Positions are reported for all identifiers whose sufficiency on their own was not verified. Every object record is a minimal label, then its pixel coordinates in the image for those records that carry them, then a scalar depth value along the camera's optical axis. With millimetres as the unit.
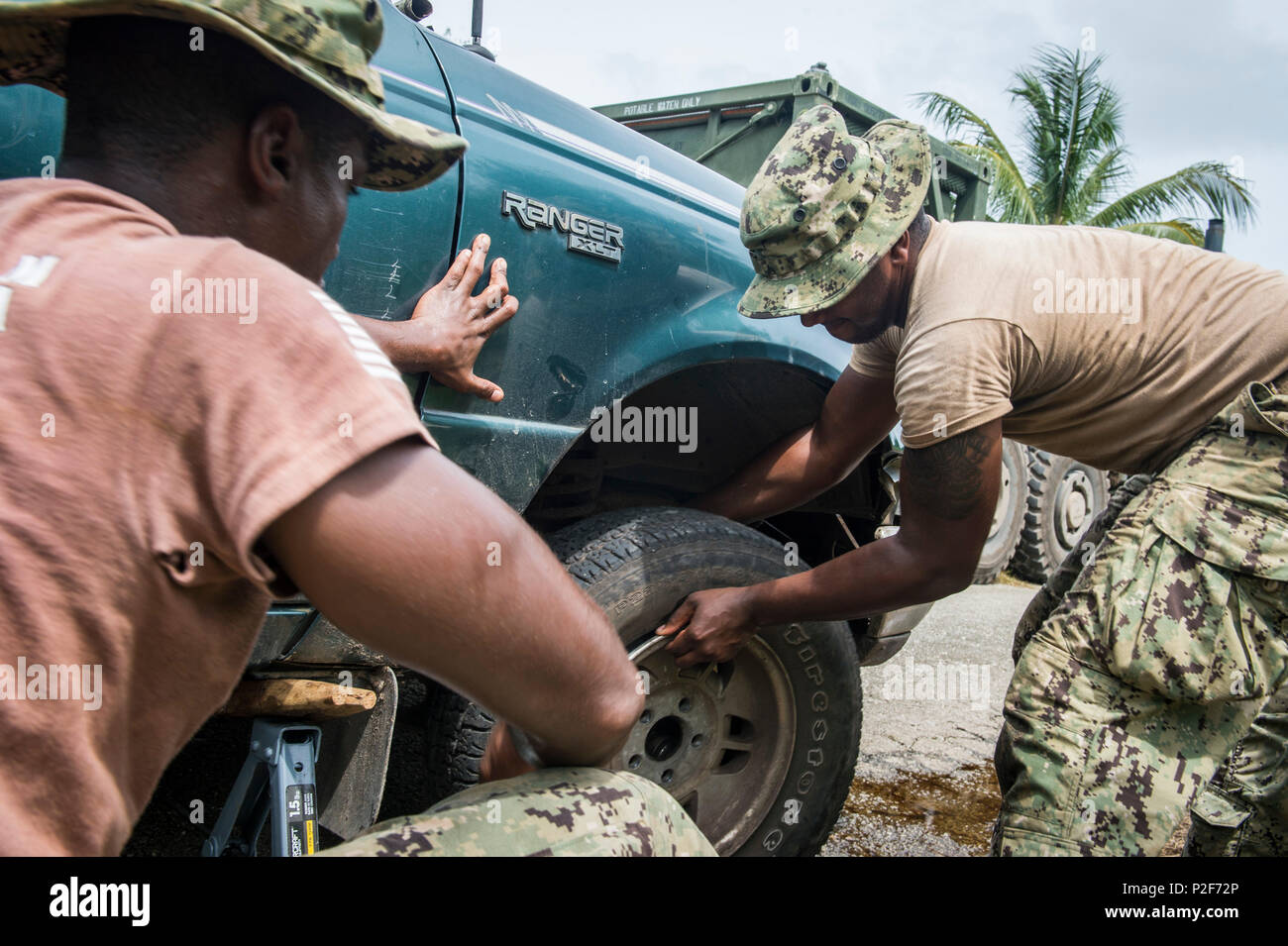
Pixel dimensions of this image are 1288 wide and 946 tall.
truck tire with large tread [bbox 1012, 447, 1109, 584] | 7172
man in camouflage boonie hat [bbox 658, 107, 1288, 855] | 1804
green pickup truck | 1743
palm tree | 15773
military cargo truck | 4316
